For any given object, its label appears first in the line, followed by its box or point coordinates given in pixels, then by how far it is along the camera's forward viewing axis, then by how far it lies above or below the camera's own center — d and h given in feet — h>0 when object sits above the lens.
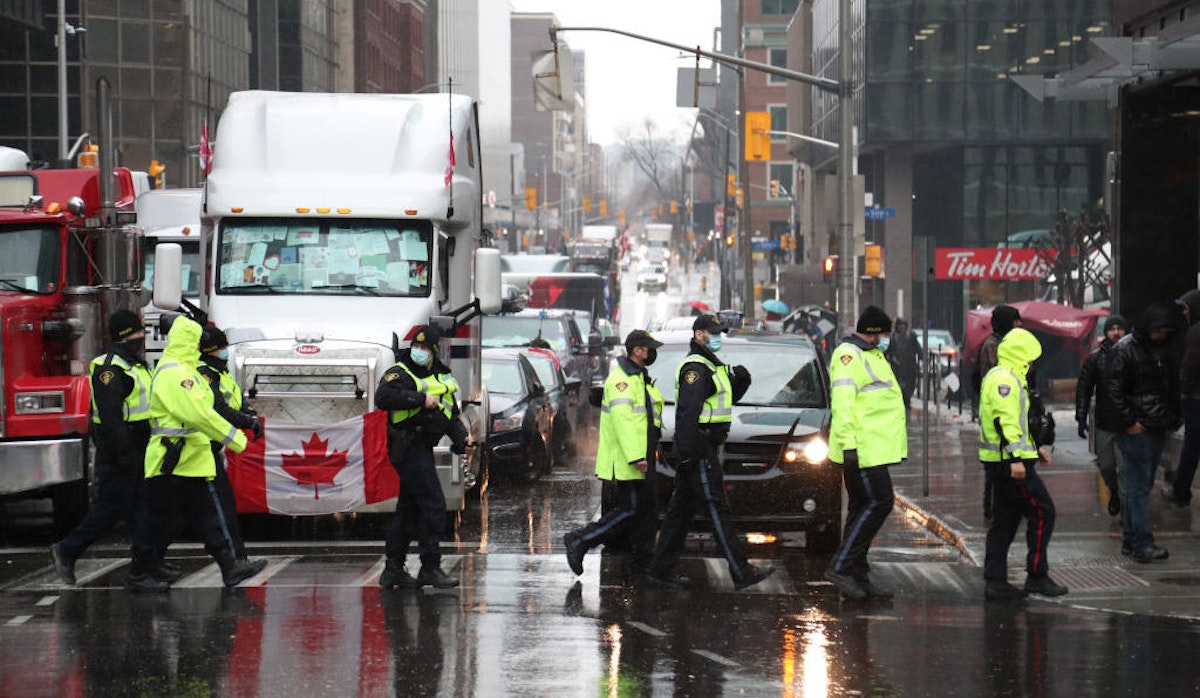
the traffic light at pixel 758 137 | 130.41 +11.84
